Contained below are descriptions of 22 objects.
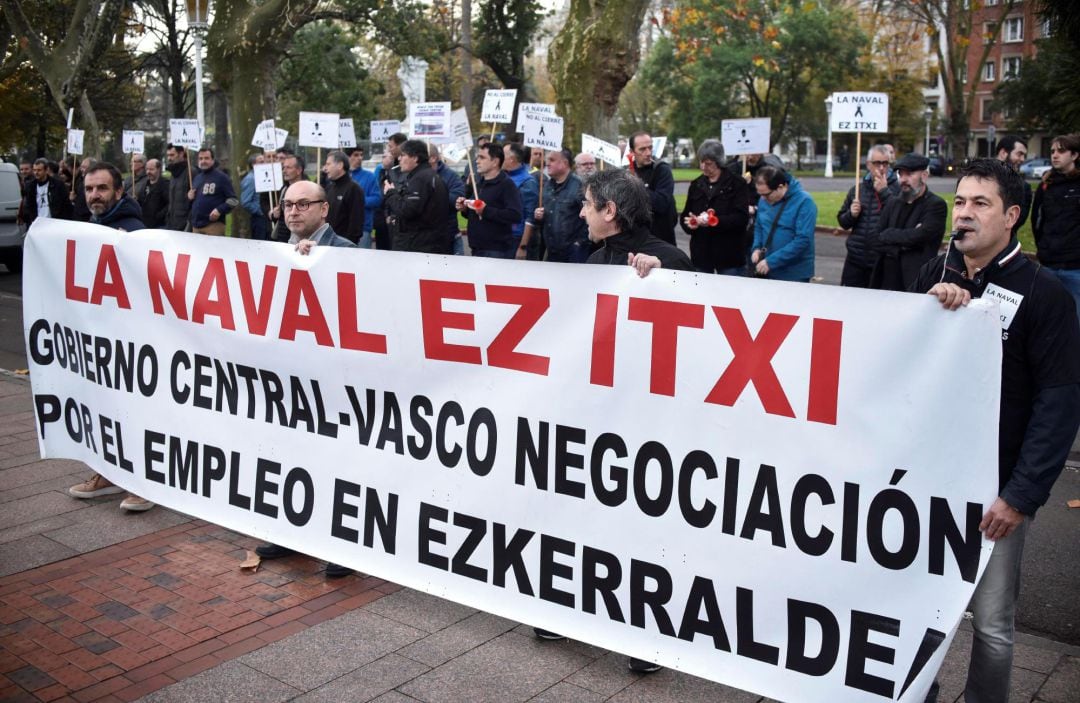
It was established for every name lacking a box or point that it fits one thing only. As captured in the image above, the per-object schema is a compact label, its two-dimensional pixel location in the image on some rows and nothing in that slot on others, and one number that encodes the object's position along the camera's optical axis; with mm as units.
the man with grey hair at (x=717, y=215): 9828
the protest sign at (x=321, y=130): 12539
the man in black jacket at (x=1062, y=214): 9023
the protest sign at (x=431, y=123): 12594
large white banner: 3395
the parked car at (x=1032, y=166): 59253
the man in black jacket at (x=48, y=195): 18375
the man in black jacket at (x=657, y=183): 10180
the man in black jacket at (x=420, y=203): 10414
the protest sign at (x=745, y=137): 10922
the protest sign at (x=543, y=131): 10922
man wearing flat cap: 8578
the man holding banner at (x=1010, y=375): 3238
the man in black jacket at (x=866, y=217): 9305
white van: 19258
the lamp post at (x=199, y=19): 20873
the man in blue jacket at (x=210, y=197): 13945
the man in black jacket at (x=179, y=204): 14914
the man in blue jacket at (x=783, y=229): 9016
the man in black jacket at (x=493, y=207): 10688
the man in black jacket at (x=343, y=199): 11508
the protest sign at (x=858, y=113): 10055
